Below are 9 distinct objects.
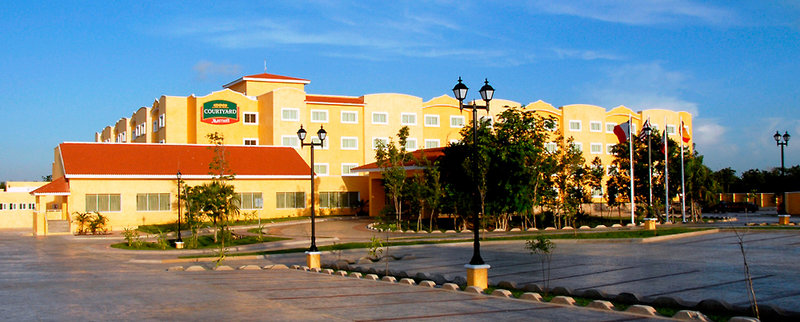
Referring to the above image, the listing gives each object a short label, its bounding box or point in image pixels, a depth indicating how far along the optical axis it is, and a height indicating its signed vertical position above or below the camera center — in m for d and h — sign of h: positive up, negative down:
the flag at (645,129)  41.49 +3.07
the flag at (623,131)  41.00 +3.05
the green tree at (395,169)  39.53 +0.95
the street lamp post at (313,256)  20.92 -2.12
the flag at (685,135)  45.70 +2.99
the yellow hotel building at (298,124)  54.25 +5.45
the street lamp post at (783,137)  35.53 +2.03
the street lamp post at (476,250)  14.66 -1.45
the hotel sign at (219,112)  56.81 +6.32
